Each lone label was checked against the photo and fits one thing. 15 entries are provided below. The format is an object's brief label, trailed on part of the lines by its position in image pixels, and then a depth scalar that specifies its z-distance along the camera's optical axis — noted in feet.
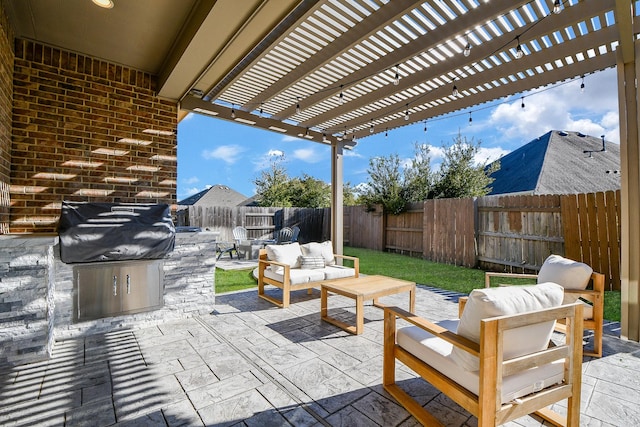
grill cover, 10.11
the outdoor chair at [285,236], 33.88
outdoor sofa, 14.46
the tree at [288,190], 59.62
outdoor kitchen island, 8.70
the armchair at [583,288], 9.25
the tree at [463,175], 34.50
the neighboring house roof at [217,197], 72.89
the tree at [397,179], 35.73
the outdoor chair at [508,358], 5.09
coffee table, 11.16
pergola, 9.29
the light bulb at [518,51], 10.65
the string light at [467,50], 10.87
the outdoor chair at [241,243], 28.78
